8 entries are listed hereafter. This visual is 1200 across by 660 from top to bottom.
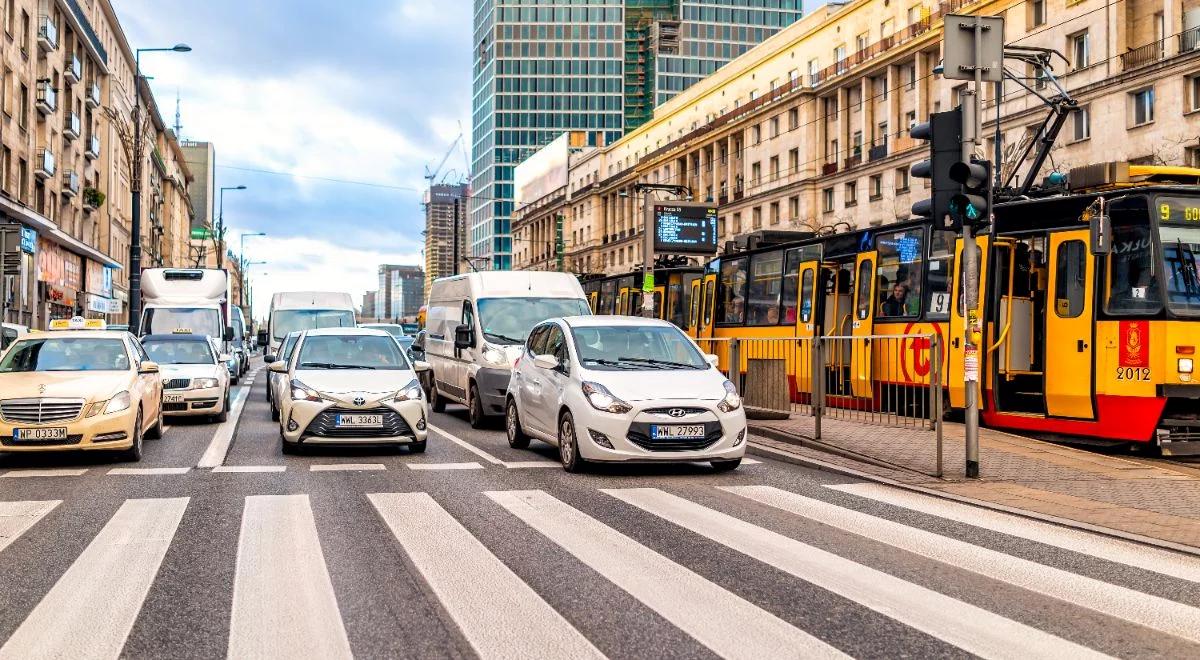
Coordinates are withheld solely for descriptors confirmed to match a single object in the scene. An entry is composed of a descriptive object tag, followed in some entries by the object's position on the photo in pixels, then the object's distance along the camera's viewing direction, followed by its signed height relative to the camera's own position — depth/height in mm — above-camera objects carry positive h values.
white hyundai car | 10750 -585
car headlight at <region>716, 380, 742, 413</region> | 10984 -619
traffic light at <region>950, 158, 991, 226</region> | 10336 +1287
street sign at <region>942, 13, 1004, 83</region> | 10641 +2646
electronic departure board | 29906 +2834
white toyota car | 12562 -781
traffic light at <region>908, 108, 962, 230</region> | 10516 +1639
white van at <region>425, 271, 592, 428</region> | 16781 +221
